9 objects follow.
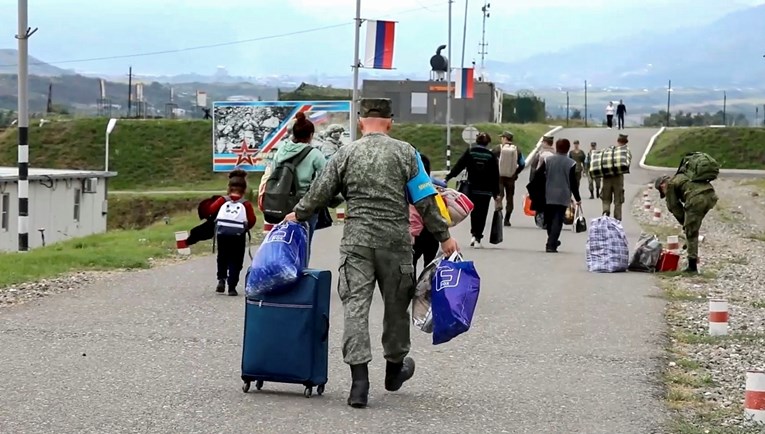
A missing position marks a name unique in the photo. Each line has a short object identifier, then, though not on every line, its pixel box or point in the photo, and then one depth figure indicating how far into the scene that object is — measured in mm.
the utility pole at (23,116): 21500
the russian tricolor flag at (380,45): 37531
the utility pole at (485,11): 92000
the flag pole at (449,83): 55384
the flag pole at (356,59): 39125
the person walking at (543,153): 21250
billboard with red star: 42016
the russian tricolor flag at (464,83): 53250
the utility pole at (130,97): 80312
